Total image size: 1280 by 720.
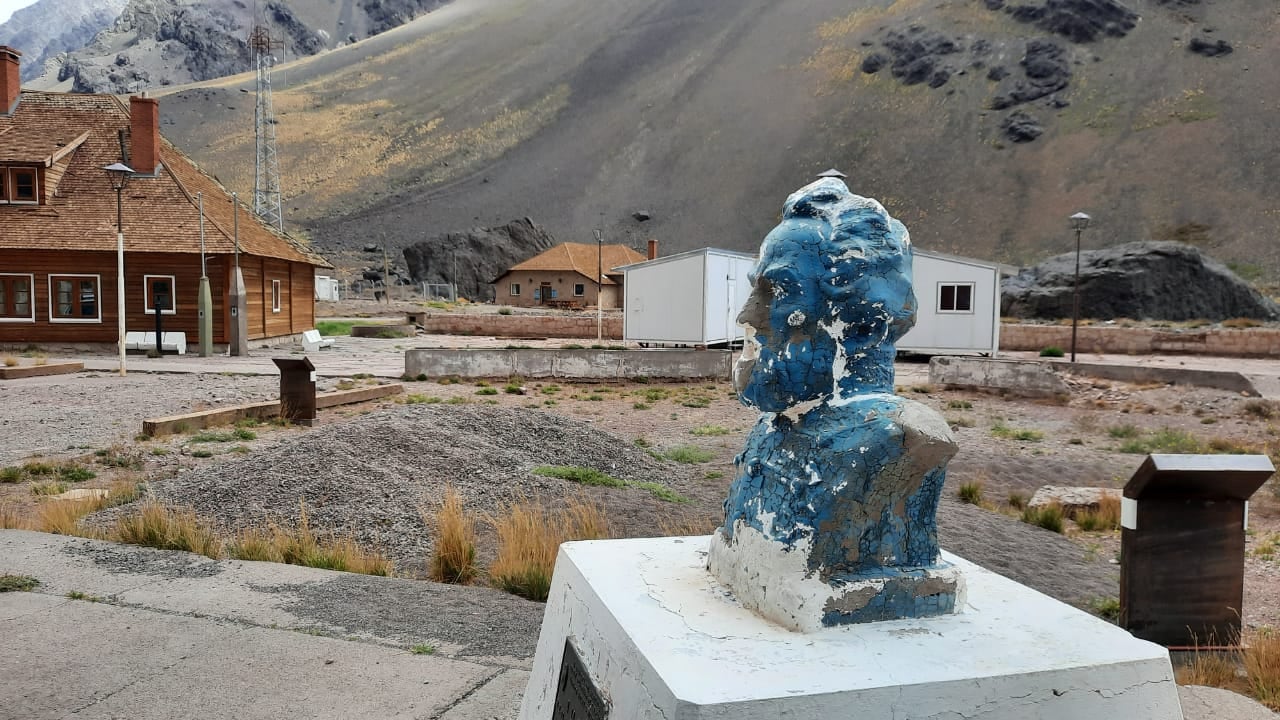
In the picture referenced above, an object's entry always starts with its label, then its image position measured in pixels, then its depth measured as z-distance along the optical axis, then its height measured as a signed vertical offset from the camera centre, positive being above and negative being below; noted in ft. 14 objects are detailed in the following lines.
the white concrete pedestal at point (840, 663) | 6.86 -2.92
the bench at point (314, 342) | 86.38 -2.68
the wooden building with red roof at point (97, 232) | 85.92 +8.31
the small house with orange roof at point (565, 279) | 217.56 +9.83
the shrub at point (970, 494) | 31.24 -6.25
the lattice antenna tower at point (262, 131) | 213.25 +47.56
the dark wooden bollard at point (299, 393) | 43.09 -3.79
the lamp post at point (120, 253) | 61.41 +4.49
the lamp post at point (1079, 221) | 74.67 +8.67
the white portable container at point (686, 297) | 87.45 +2.21
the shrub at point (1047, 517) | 28.40 -6.47
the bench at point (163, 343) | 83.05 -2.60
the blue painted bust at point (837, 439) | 8.14 -1.12
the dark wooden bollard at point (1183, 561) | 17.24 -4.76
